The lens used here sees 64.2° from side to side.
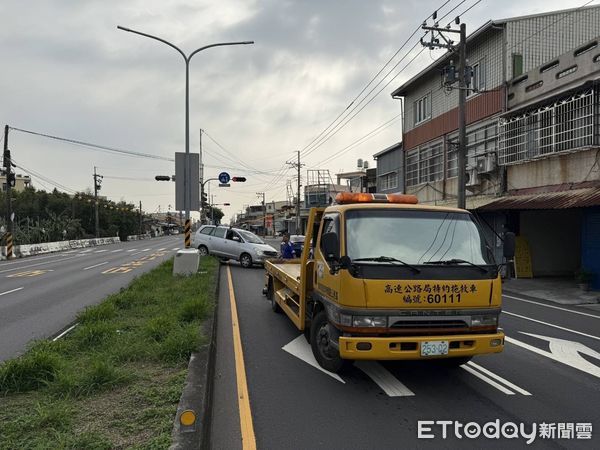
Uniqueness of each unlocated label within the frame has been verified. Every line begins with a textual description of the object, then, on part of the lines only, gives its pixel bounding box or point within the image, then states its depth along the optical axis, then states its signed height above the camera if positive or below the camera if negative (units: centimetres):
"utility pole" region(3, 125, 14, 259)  3105 +267
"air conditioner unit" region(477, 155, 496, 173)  1911 +217
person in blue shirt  1575 -103
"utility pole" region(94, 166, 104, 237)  5911 +424
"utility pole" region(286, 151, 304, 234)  4931 +290
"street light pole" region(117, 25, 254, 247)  1744 +211
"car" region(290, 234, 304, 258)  1683 -103
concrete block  1535 -142
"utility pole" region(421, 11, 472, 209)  1736 +526
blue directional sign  3356 +286
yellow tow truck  495 -74
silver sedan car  2180 -126
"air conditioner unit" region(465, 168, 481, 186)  2031 +170
